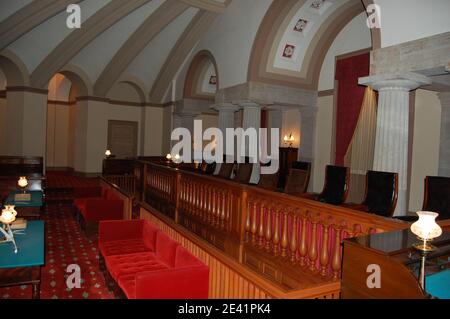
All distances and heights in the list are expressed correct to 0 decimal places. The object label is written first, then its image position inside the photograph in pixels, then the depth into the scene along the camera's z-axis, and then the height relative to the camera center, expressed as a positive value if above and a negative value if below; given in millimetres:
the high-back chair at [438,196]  4035 -513
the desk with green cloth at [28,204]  6008 -1131
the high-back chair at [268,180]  6145 -582
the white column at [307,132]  9688 +512
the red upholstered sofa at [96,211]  5949 -1242
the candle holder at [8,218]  3662 -868
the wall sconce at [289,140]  11359 +307
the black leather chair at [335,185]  5203 -544
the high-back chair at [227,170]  7629 -516
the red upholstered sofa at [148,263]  2729 -1214
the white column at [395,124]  5109 +431
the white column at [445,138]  6531 +318
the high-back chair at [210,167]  7811 -498
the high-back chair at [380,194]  4277 -550
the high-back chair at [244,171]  6922 -477
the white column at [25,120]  10928 +678
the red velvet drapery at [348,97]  8383 +1389
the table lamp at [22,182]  6621 -829
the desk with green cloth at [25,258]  3252 -1157
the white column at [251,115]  9102 +892
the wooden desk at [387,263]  1888 -673
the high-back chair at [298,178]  5805 -500
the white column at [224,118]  10212 +891
